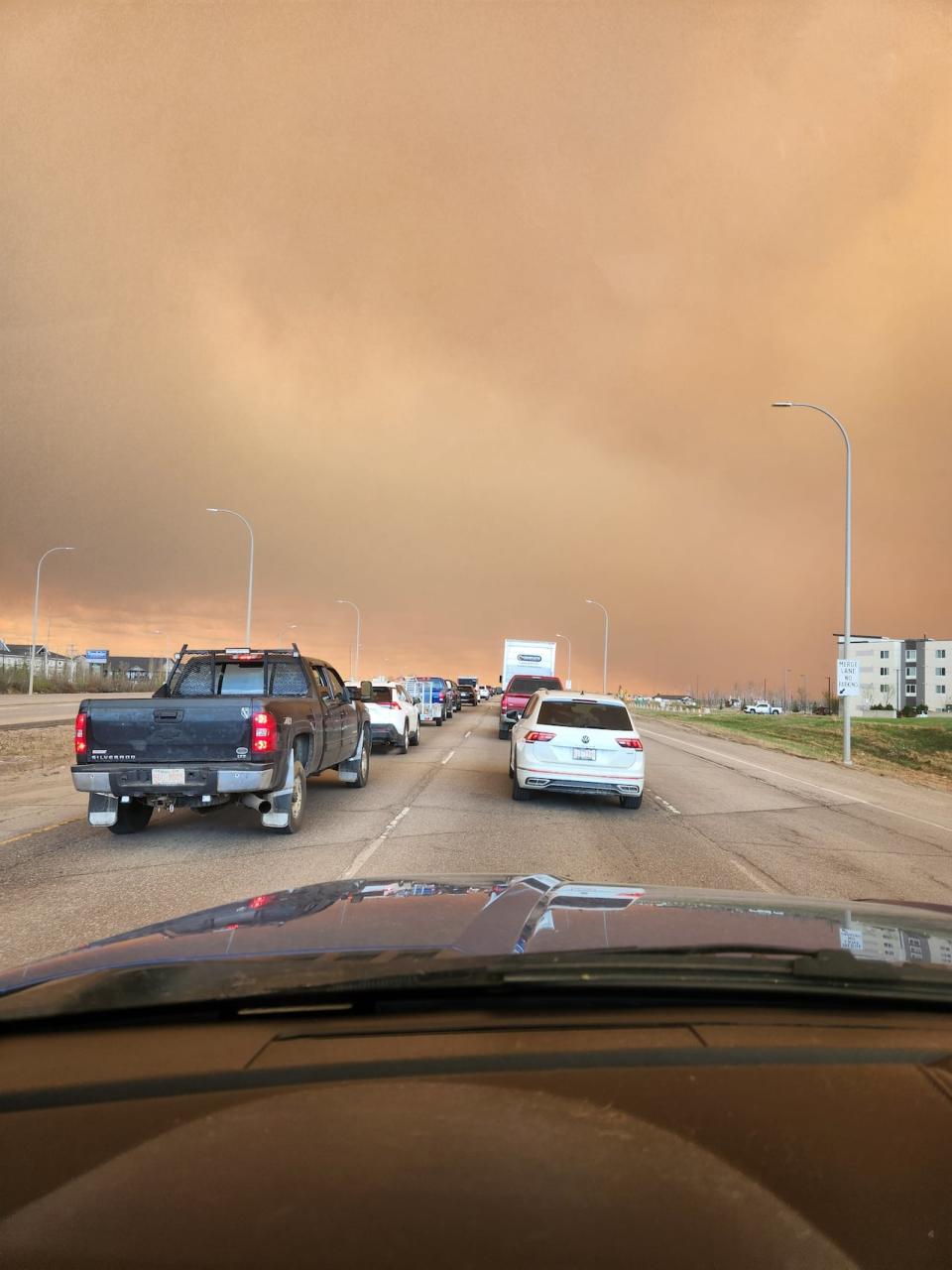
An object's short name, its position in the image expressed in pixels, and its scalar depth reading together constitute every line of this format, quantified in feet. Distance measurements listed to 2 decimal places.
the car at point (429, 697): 134.82
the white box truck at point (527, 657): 135.23
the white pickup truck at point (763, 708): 492.04
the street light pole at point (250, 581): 143.75
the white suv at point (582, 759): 45.14
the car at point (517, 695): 98.79
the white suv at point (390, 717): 75.82
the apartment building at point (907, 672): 489.26
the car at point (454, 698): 176.59
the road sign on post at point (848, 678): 82.43
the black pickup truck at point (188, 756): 32.12
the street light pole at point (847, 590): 85.76
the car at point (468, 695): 252.01
